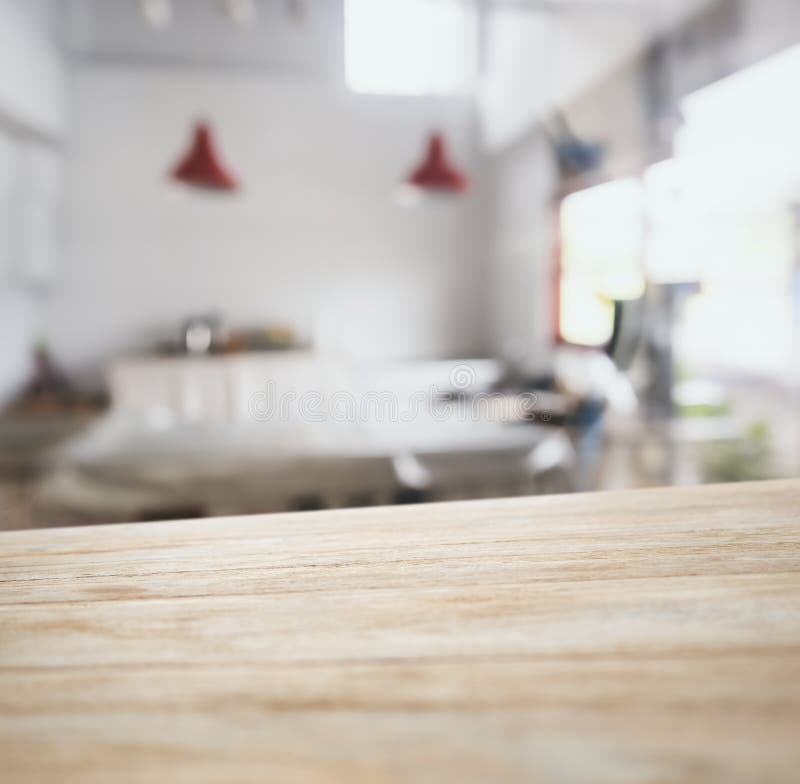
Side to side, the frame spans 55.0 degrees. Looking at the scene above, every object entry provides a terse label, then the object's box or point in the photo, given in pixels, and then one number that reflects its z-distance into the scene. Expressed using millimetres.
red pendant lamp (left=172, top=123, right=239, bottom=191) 3609
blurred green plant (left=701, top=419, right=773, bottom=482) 3029
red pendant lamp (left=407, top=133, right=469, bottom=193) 3816
